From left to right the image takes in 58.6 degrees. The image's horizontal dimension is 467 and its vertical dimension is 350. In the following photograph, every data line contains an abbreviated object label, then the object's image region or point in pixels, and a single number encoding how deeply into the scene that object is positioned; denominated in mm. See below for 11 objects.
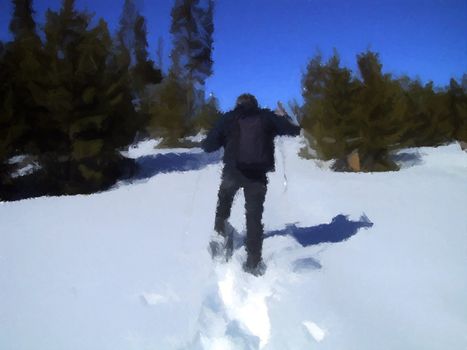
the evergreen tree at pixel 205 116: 27858
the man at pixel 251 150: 4094
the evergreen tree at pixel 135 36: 37219
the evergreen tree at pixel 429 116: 24453
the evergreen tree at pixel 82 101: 11734
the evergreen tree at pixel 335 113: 14469
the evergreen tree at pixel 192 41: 37625
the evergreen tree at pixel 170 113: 22906
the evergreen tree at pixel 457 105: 24692
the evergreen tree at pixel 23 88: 10883
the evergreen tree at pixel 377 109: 14453
